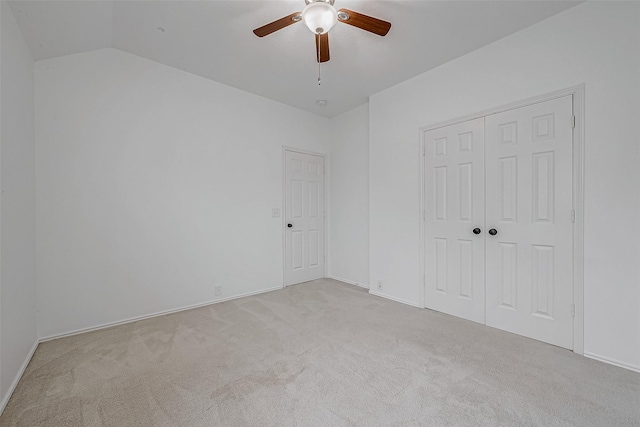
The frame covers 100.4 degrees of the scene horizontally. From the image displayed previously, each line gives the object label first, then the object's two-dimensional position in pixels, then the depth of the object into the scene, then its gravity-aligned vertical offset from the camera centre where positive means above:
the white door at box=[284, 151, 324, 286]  4.07 -0.13
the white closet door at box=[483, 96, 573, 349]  2.18 -0.13
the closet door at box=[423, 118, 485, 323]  2.68 -0.13
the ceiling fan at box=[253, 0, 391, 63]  1.75 +1.32
